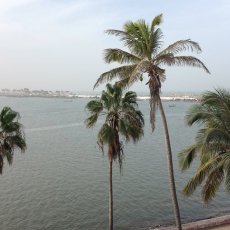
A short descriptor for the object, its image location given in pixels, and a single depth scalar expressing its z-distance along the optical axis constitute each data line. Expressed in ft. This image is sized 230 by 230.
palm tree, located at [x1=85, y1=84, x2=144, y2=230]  49.32
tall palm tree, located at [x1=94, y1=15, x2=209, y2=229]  40.14
